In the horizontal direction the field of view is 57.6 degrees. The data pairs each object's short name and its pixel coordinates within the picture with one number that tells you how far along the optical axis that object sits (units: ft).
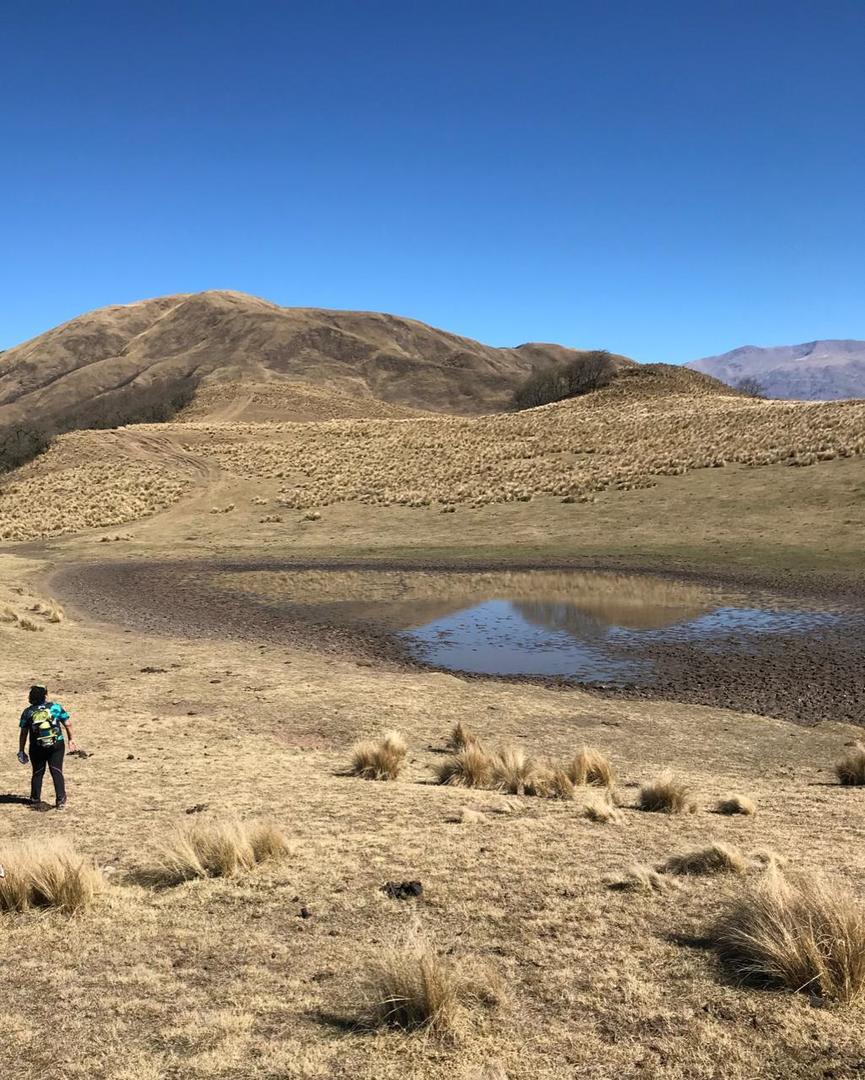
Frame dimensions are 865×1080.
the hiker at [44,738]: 30.30
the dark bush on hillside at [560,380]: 420.36
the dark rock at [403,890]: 21.15
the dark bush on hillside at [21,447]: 210.38
